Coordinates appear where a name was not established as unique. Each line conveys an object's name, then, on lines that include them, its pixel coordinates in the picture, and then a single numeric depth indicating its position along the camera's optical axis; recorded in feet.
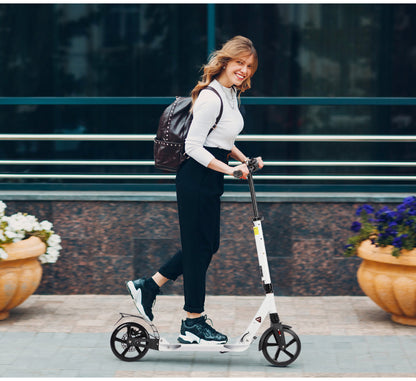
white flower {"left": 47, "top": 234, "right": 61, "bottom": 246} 21.76
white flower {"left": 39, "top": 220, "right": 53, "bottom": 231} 21.86
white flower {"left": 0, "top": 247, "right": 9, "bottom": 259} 20.03
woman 16.37
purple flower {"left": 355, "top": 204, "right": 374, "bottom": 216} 20.89
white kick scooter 16.74
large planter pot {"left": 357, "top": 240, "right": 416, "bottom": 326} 19.66
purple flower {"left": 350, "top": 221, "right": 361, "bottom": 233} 20.83
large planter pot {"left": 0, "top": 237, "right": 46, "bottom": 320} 20.49
